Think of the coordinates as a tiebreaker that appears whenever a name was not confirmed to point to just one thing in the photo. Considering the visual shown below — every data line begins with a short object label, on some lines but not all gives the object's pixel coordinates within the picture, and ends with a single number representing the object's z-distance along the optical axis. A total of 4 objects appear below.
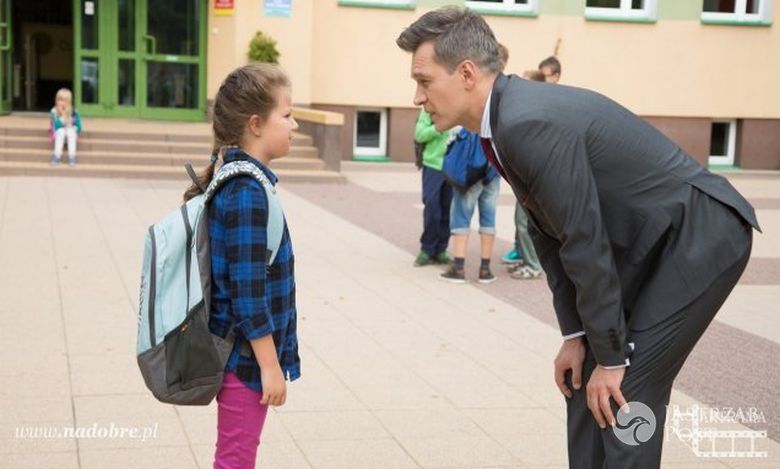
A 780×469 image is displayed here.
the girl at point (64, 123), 16.38
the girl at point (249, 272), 3.37
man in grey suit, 2.92
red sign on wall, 19.58
